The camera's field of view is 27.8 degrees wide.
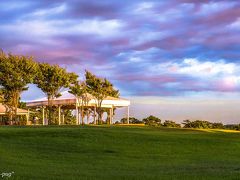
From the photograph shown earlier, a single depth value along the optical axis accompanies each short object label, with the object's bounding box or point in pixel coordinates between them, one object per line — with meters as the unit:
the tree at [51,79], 59.86
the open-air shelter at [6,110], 62.67
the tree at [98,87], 64.81
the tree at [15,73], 55.09
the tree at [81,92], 62.38
